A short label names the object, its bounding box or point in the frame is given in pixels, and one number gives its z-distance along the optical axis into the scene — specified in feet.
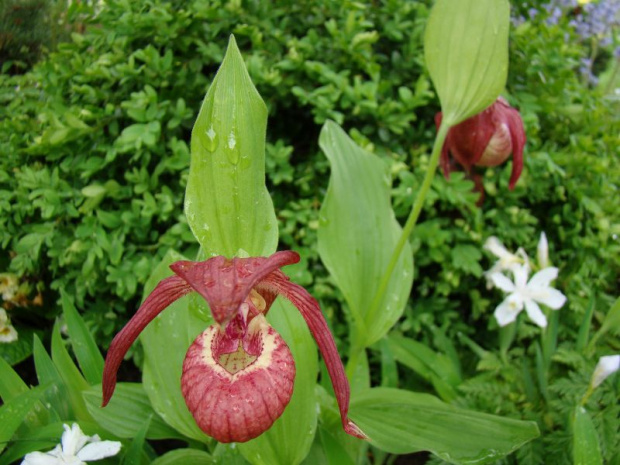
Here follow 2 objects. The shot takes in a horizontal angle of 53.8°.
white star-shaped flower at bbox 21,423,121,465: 0.82
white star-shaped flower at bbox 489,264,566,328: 1.16
